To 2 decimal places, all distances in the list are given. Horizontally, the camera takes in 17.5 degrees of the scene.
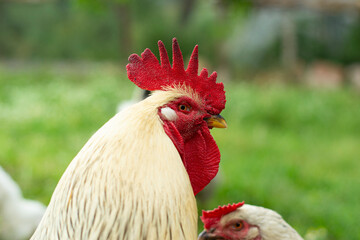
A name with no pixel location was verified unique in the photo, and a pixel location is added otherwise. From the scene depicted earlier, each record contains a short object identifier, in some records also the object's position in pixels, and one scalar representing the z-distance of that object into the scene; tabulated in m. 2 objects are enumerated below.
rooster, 1.11
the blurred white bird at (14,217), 1.81
